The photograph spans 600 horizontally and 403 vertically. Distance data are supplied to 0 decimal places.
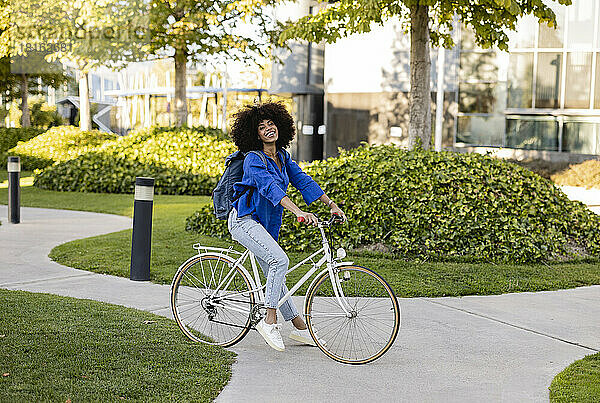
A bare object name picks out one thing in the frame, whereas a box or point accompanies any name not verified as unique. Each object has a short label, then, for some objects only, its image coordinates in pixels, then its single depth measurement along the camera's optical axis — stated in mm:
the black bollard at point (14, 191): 12250
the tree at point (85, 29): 21759
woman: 5242
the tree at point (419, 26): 10523
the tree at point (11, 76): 24328
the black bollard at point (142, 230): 7883
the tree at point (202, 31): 20547
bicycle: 5176
